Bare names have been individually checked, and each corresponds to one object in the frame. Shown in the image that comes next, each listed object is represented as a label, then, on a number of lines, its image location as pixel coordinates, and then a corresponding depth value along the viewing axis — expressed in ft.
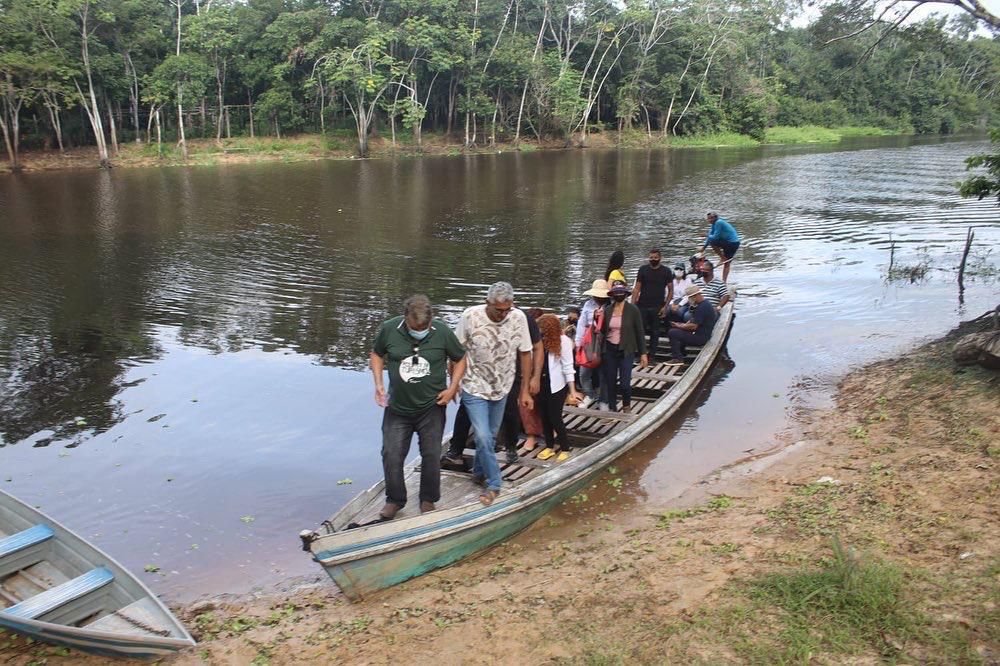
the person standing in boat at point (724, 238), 47.47
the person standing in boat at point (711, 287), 37.86
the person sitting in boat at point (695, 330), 34.45
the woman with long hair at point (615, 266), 31.53
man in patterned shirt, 19.48
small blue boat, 15.03
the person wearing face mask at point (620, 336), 26.40
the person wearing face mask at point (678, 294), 36.17
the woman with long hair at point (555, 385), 22.75
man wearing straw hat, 26.86
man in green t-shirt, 18.40
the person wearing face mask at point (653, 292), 33.73
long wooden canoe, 17.39
